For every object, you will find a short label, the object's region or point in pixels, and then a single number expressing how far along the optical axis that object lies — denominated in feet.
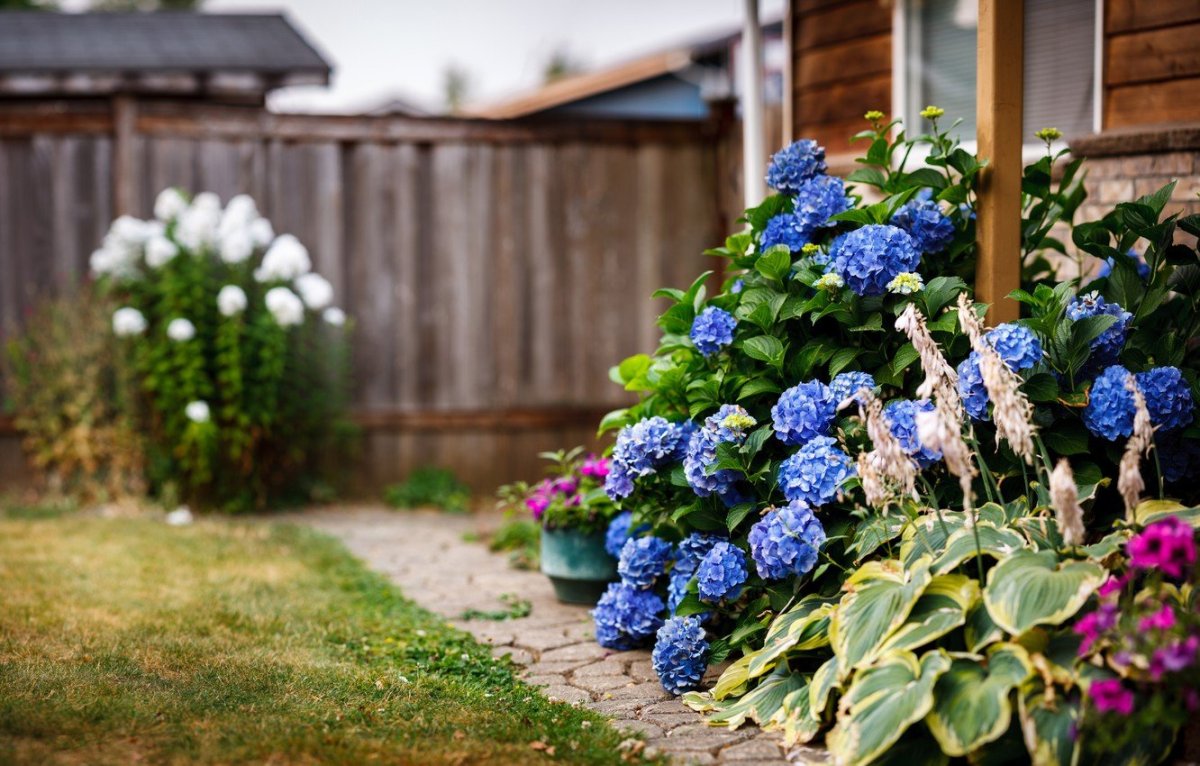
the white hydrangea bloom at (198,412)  18.19
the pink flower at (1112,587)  8.13
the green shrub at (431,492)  20.94
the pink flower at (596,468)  13.41
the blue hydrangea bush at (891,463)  8.18
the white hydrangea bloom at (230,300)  18.30
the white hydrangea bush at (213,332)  18.62
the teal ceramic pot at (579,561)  13.38
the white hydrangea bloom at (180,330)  18.16
